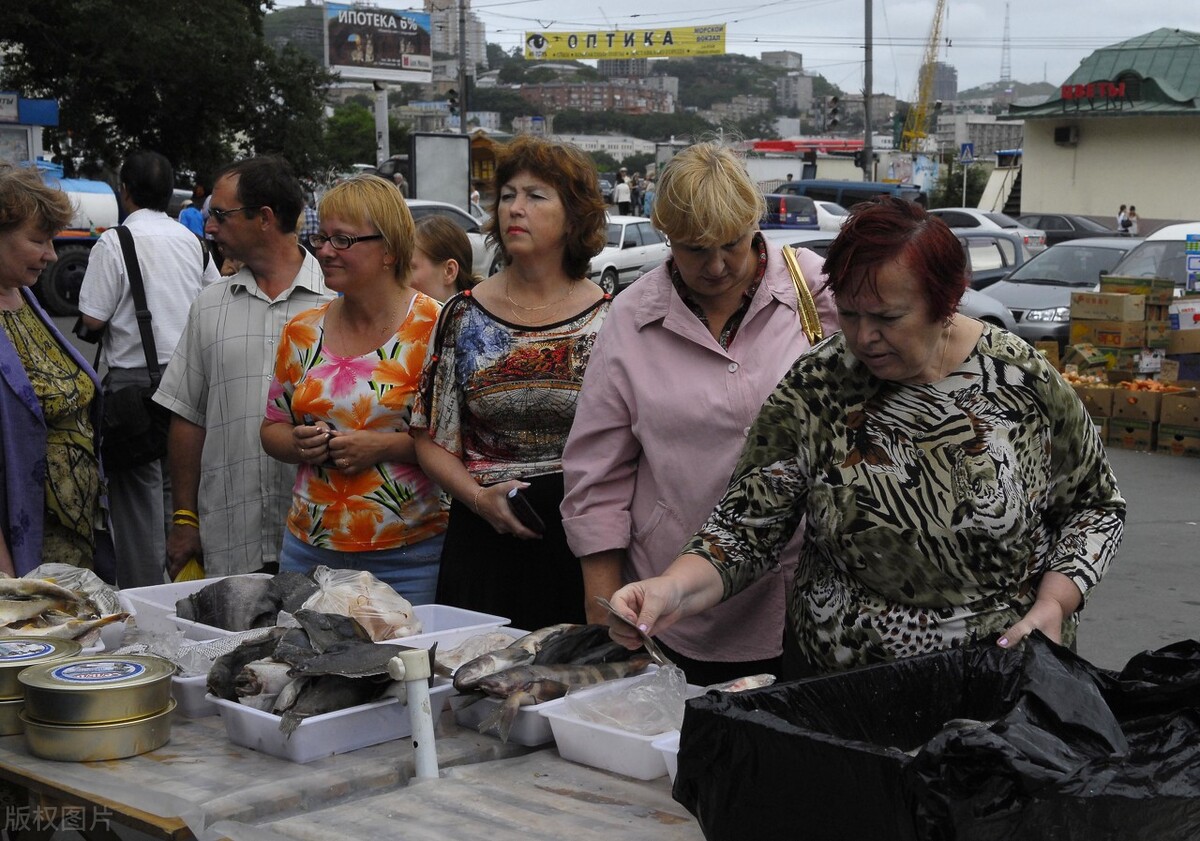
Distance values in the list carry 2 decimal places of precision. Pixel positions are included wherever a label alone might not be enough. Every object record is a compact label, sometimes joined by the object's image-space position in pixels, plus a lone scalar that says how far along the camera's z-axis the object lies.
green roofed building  37.81
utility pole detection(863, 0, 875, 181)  40.17
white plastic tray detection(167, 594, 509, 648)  2.95
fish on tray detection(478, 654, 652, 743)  2.43
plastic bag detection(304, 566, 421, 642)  2.88
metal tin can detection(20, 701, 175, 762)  2.38
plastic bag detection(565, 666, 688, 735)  2.38
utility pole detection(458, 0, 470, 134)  48.75
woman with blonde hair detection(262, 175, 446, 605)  3.68
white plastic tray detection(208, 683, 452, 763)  2.37
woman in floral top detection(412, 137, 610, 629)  3.56
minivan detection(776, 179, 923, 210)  40.34
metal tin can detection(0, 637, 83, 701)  2.57
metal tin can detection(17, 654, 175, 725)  2.37
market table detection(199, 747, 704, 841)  2.04
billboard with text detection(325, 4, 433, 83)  48.09
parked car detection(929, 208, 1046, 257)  26.86
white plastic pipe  2.28
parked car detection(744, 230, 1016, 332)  13.78
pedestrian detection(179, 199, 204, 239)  13.80
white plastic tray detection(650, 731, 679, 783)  2.21
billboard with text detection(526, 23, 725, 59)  67.38
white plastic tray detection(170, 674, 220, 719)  2.66
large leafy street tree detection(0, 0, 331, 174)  30.36
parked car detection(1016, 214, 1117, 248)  31.89
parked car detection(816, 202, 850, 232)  34.61
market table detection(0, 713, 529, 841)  2.14
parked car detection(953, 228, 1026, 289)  18.48
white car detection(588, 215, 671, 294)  23.77
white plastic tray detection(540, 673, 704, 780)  2.27
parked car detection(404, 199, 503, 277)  20.00
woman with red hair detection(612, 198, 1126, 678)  2.40
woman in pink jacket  3.05
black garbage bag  1.70
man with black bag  5.24
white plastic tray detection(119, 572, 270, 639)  3.15
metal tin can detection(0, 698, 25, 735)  2.54
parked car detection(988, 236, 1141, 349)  14.07
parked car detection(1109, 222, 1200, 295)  13.37
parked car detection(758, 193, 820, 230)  32.78
